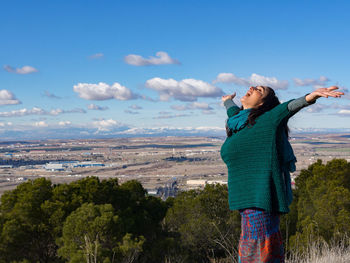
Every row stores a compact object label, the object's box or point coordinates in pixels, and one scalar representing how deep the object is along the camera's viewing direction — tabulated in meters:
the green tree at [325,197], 11.79
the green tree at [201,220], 14.29
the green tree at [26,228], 10.50
